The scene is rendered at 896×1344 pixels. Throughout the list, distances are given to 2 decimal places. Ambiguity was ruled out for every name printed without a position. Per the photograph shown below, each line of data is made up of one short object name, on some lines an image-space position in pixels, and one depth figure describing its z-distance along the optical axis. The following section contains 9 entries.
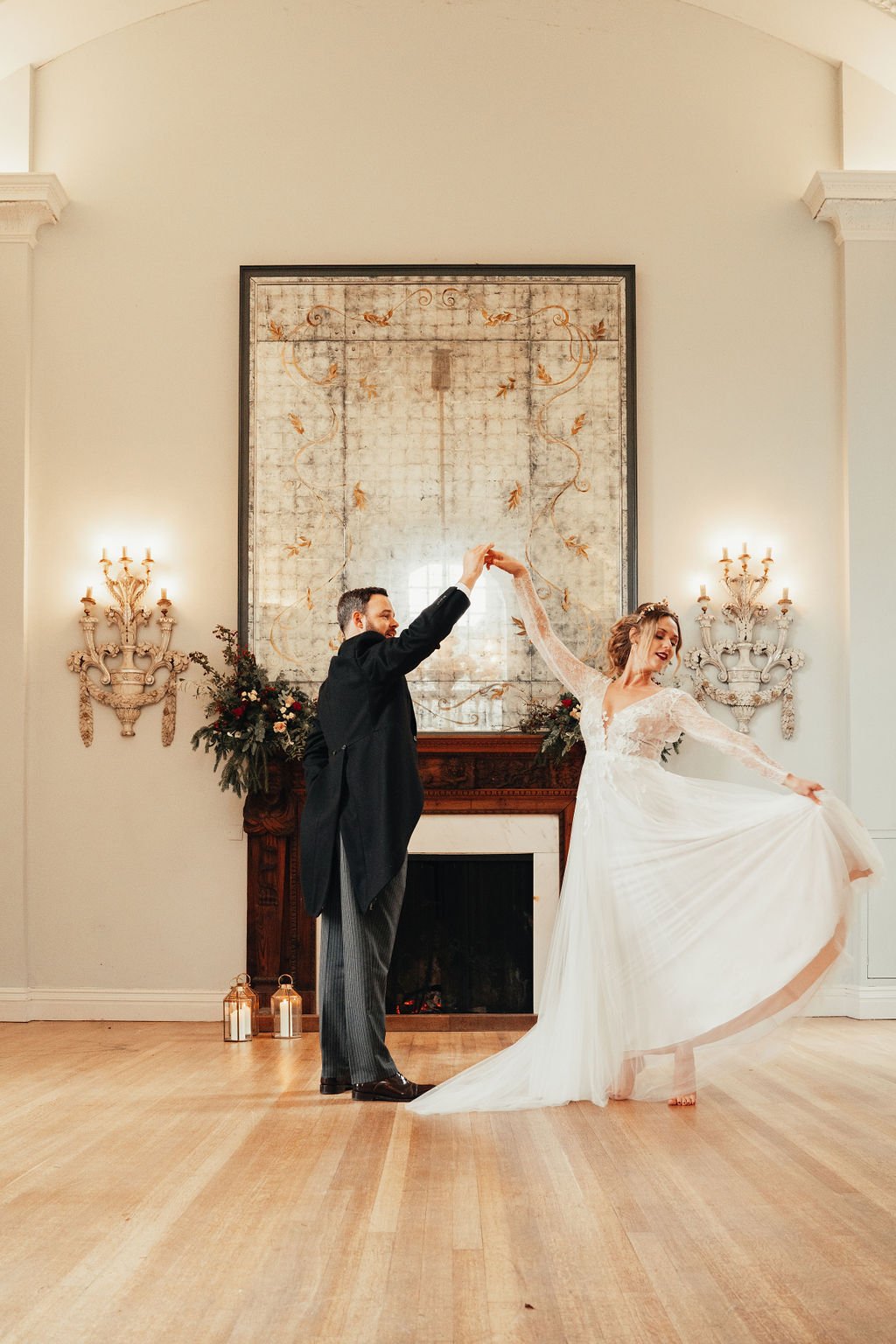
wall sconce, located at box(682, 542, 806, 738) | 6.67
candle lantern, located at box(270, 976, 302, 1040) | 5.94
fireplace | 6.41
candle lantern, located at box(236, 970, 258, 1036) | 5.93
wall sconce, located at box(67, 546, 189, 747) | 6.64
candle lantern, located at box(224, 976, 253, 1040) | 5.85
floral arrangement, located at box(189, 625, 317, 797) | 6.27
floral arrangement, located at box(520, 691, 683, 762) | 6.30
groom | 4.27
